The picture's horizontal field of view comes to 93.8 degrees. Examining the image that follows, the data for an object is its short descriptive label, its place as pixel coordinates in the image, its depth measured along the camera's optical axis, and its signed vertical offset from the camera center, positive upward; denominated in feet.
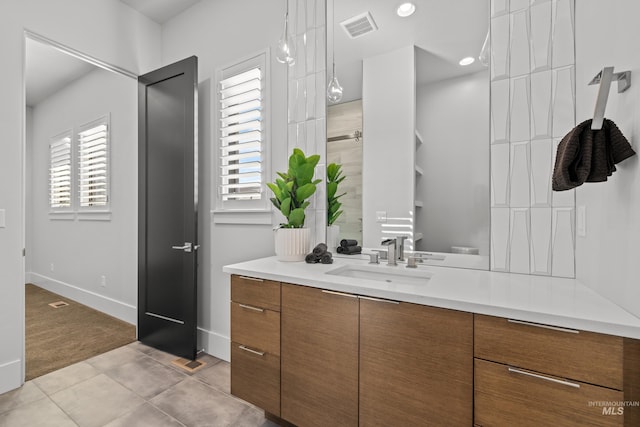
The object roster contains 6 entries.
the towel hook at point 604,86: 3.03 +1.29
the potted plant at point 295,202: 6.11 +0.18
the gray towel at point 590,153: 3.19 +0.63
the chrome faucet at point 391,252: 5.54 -0.76
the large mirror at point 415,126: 5.25 +1.65
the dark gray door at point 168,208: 8.04 +0.07
